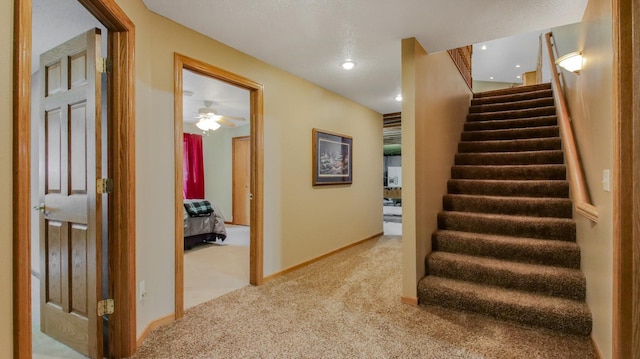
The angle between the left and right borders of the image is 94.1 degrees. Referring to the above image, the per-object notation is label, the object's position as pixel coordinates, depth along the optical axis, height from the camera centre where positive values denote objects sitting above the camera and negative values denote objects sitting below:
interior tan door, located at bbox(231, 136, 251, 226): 7.08 +0.05
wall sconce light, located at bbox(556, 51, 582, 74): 2.36 +0.93
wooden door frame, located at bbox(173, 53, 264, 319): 2.36 +0.16
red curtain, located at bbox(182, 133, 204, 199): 6.95 +0.32
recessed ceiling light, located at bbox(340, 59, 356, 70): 3.09 +1.22
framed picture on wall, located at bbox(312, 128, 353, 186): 3.92 +0.30
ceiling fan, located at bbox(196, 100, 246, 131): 5.02 +1.07
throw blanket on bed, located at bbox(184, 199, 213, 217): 4.75 -0.45
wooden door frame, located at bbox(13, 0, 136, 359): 1.84 +0.01
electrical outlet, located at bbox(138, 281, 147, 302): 2.03 -0.76
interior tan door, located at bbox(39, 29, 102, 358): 1.79 -0.09
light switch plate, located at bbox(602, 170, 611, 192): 1.62 -0.02
